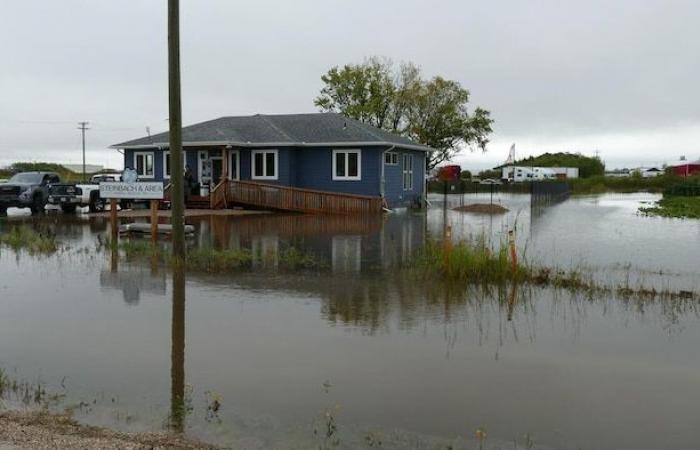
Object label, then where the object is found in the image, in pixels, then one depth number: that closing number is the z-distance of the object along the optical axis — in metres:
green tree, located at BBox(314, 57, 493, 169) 62.72
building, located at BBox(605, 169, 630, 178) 120.51
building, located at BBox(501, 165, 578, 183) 85.25
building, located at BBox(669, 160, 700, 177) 85.44
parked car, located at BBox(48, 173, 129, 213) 30.19
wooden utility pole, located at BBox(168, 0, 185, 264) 13.86
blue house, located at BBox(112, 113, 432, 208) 32.91
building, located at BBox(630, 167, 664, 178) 105.12
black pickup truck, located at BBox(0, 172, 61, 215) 29.33
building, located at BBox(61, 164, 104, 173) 124.62
